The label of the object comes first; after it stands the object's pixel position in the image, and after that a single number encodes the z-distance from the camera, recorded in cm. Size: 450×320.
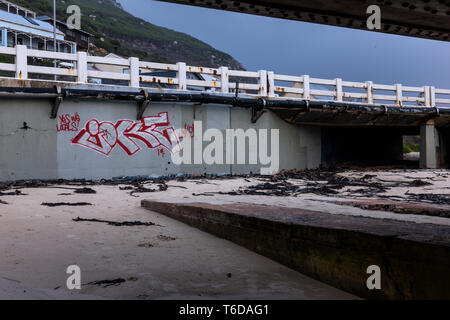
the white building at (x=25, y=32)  4875
